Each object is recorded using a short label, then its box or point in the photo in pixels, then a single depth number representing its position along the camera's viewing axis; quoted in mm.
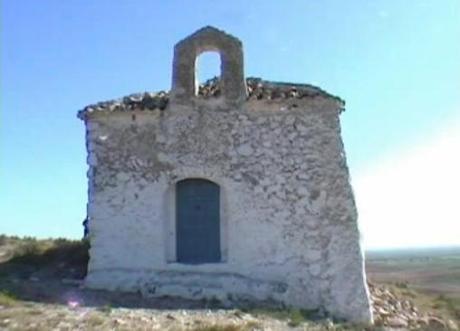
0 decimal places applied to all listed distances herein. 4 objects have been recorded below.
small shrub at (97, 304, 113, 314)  10867
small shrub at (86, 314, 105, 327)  9933
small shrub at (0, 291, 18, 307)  11023
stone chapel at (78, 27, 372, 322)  13289
